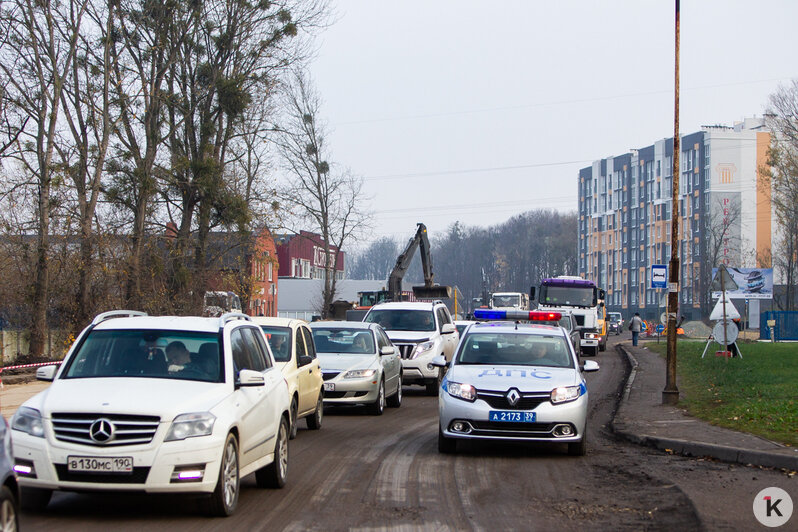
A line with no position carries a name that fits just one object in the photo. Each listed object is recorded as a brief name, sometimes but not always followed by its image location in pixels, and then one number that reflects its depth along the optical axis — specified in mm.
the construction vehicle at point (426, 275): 41969
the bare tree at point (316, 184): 56500
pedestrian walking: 50219
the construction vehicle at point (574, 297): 44156
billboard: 76250
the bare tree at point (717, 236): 97938
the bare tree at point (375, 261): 166625
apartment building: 99750
